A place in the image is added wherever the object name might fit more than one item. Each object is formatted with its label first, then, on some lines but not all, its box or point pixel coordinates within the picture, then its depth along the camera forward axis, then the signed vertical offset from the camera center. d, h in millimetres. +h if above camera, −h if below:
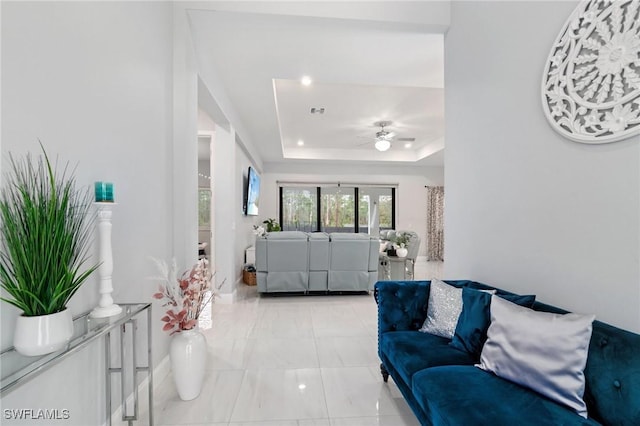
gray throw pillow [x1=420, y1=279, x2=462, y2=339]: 1901 -606
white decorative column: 1396 -237
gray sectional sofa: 4410 -684
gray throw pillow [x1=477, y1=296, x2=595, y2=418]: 1189 -573
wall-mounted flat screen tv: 5680 +437
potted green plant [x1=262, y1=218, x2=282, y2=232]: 6992 -262
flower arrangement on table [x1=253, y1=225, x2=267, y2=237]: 6191 -314
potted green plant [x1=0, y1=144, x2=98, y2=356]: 985 -143
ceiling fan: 5593 +1504
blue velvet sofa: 1101 -740
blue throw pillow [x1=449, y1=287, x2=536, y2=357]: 1643 -578
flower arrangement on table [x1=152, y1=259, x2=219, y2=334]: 1880 -516
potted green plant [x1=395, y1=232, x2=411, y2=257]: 4691 -439
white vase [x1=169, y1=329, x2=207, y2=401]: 1924 -923
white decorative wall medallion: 1256 +642
